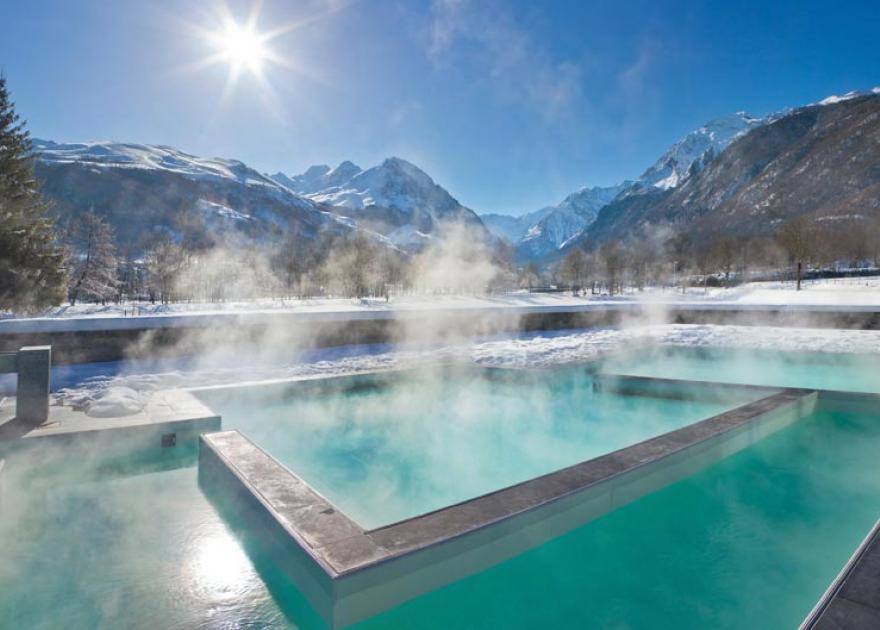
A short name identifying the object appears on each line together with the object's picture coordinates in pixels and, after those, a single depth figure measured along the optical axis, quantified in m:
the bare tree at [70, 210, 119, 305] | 21.16
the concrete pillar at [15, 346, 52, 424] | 3.47
